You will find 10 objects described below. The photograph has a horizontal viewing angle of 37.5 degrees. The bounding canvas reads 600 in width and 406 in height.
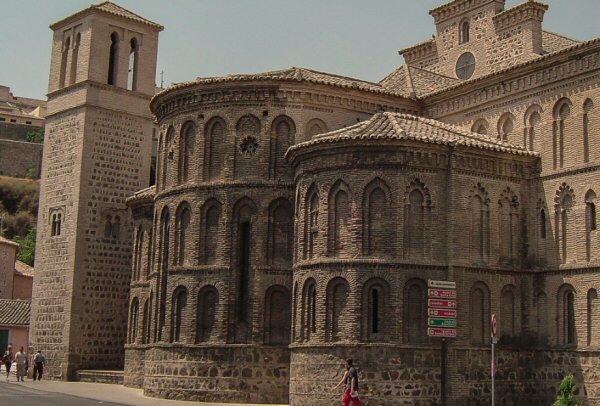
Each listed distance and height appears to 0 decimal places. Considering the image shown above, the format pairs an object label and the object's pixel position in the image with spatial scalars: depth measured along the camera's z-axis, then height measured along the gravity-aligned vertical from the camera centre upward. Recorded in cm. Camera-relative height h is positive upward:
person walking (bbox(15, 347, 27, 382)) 3565 -140
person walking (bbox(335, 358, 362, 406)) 2089 -110
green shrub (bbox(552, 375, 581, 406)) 1920 -102
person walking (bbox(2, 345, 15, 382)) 3956 -137
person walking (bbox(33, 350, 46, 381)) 3600 -141
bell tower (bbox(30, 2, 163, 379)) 3656 +639
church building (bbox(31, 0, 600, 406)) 2400 +332
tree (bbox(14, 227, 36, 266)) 7069 +656
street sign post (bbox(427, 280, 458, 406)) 2352 +85
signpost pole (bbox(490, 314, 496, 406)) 2058 +34
